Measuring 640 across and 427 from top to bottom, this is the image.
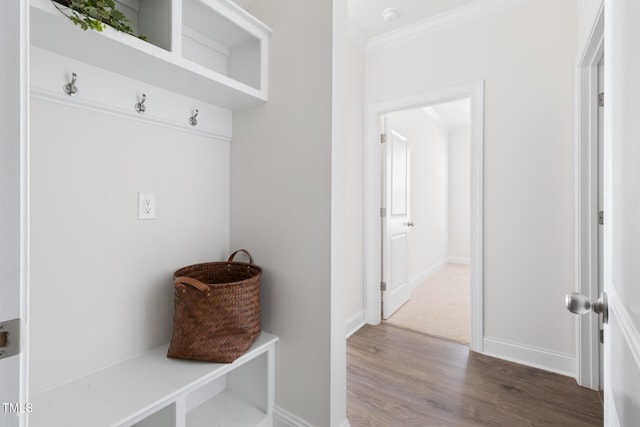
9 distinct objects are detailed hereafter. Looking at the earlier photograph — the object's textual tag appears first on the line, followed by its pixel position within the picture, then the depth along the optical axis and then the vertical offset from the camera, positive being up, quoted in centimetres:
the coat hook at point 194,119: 143 +45
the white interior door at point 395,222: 282 -8
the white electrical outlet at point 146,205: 129 +3
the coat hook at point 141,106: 125 +44
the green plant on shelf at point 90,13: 87 +60
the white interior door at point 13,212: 47 +0
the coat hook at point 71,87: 105 +44
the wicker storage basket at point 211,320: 119 -43
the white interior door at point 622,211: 45 +1
